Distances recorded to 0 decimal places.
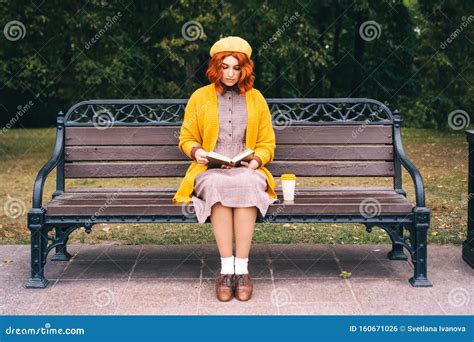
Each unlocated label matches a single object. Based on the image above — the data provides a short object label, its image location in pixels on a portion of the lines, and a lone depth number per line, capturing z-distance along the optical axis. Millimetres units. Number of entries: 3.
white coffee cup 4824
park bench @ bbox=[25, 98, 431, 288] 5406
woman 4590
